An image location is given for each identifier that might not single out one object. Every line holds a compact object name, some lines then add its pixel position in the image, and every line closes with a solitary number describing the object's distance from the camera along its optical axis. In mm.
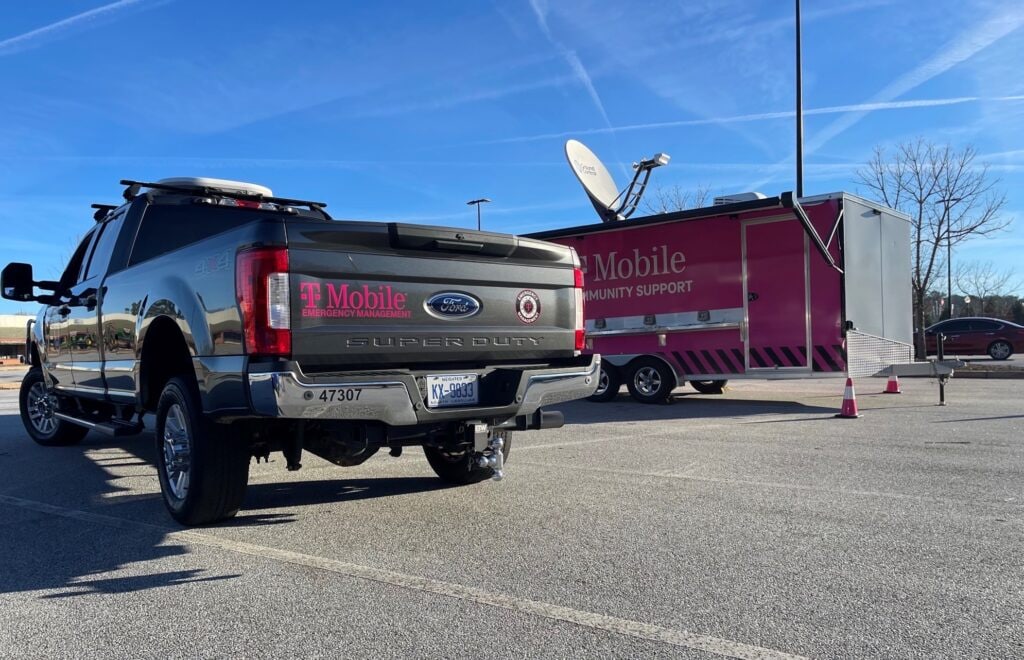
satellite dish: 15227
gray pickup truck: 3961
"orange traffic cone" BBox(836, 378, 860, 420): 10039
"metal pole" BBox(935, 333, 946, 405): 11297
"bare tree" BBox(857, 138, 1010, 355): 21953
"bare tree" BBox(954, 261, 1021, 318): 53159
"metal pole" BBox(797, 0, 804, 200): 17469
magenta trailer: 11117
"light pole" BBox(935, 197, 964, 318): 22028
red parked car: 23250
